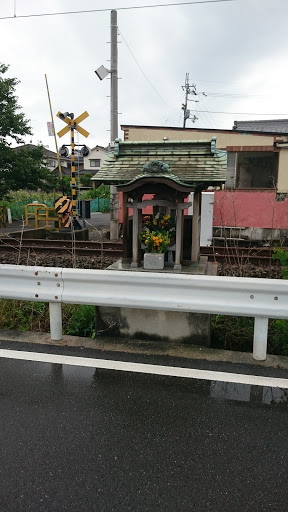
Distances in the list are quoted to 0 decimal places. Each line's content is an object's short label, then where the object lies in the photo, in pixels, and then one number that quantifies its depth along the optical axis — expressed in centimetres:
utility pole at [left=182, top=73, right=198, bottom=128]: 4388
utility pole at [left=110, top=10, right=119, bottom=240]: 1245
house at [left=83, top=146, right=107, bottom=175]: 6369
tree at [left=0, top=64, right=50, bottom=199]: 1575
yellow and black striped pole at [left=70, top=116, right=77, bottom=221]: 1296
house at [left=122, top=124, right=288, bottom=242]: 1195
